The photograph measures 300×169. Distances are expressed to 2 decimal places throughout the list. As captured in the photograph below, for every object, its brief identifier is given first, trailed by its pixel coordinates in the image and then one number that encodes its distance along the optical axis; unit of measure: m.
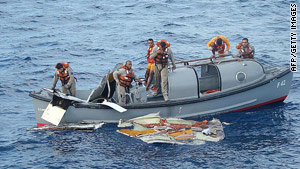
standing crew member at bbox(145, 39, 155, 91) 22.11
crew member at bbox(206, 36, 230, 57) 23.36
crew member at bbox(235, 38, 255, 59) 23.27
